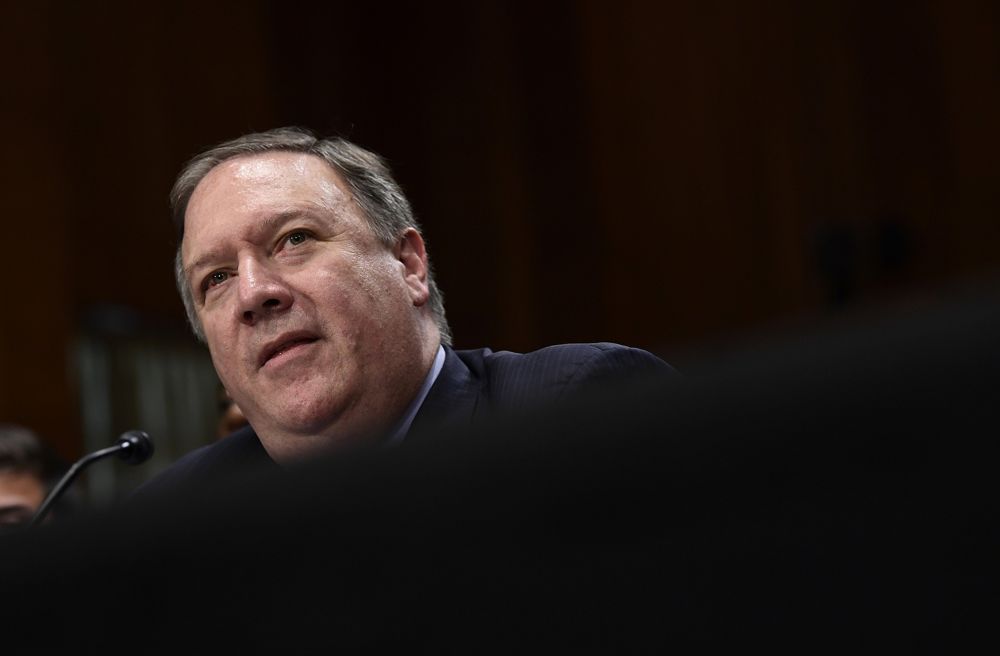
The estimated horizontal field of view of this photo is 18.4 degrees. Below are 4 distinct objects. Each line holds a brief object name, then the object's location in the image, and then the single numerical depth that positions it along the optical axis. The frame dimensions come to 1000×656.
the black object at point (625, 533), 0.54
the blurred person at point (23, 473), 2.27
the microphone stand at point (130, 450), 1.90
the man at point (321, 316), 1.89
